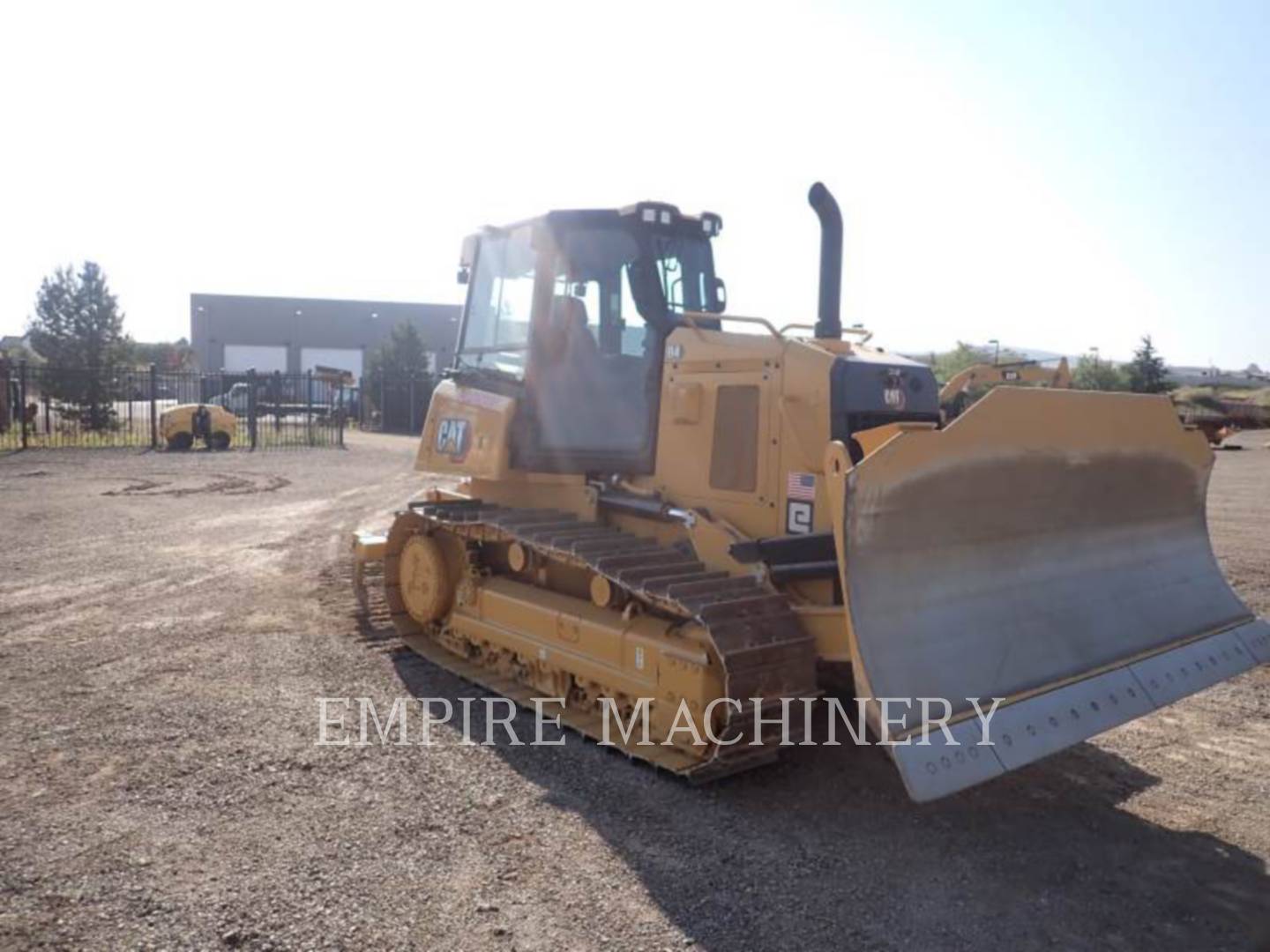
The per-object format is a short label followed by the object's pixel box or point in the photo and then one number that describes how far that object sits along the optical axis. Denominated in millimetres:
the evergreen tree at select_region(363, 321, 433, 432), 37000
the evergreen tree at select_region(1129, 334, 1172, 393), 38000
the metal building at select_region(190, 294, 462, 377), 63844
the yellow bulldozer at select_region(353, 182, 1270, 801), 4230
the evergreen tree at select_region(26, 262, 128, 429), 30281
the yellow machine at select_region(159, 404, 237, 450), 24359
